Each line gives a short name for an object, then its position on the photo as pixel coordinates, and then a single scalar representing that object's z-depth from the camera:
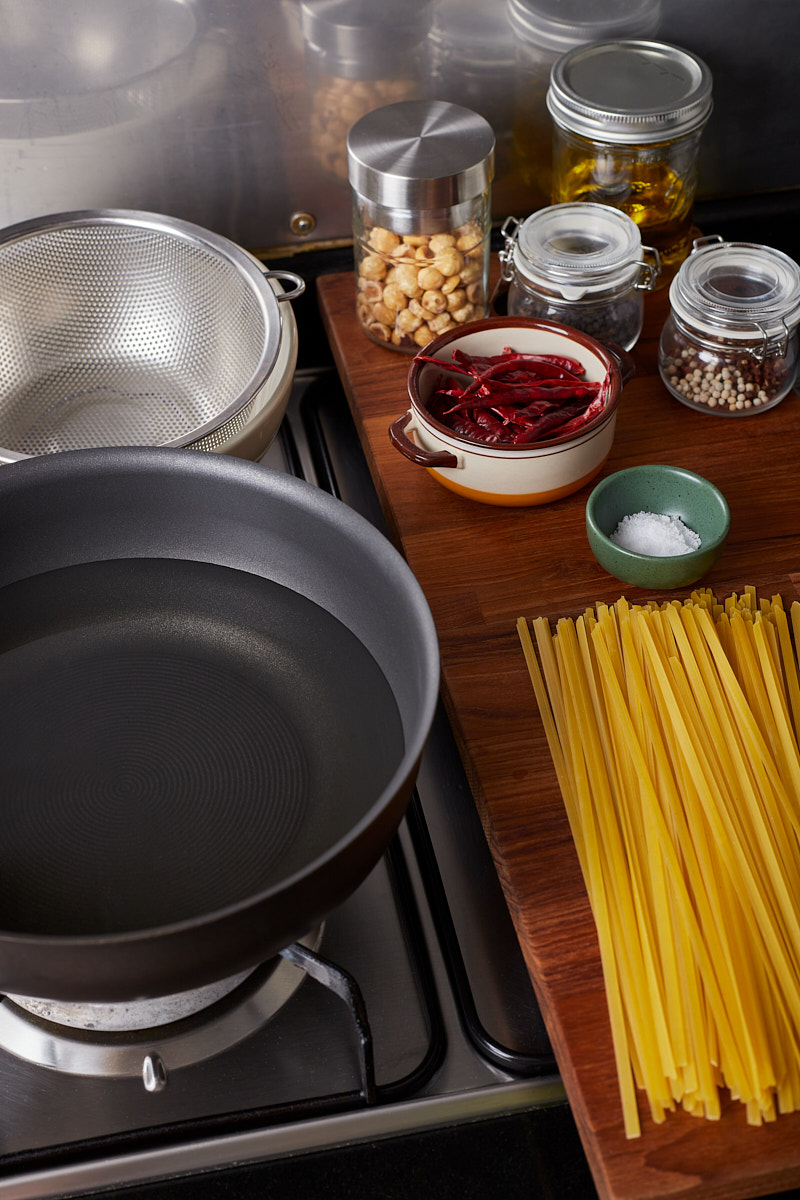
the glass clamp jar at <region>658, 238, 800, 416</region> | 0.97
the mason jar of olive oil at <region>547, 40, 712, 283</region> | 1.04
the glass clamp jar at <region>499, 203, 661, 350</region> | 1.00
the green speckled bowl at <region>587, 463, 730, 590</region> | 0.87
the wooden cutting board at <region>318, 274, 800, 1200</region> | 0.62
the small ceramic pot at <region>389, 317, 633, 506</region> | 0.92
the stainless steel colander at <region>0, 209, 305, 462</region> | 1.04
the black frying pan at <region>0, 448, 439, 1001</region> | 0.64
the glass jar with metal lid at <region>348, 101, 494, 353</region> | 0.99
